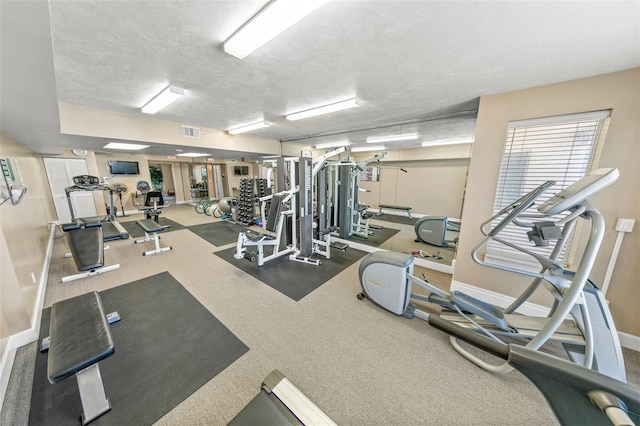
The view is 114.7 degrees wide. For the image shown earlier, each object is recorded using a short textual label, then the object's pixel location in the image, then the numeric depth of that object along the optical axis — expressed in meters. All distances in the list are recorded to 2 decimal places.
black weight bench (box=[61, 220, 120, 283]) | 2.88
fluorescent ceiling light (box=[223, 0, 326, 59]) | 1.15
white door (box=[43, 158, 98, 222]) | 5.69
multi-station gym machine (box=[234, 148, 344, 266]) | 3.55
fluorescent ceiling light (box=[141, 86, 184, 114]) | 2.37
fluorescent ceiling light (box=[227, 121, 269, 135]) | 3.98
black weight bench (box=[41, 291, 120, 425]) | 1.17
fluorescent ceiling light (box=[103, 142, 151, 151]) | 4.15
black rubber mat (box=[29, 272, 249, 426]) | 1.41
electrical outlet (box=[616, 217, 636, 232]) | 1.86
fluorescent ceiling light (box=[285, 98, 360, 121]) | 2.70
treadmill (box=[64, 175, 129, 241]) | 3.83
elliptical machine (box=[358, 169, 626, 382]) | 1.24
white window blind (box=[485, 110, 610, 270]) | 1.98
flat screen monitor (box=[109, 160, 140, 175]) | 7.25
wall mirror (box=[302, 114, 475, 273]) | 3.79
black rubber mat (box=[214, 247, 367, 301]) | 2.92
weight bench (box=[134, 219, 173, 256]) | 3.99
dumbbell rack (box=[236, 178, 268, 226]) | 5.93
